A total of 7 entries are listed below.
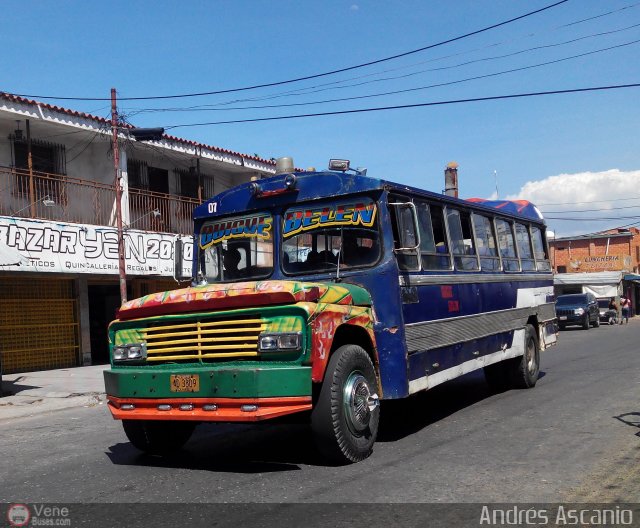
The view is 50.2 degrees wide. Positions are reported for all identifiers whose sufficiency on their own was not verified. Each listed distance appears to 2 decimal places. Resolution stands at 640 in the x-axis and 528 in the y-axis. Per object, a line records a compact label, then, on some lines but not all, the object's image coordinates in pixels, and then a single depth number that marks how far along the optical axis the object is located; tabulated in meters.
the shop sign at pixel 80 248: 15.36
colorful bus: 5.50
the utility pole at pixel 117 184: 17.65
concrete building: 16.42
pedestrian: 38.05
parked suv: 31.34
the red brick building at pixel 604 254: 52.75
